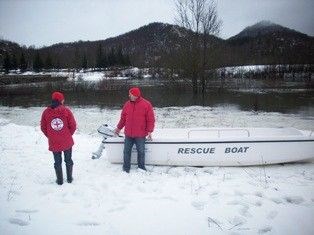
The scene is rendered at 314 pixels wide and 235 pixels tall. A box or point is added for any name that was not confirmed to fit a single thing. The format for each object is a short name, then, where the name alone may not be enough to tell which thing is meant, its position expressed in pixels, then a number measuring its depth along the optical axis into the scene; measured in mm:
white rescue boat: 7020
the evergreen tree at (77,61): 122125
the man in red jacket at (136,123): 6480
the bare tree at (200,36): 24547
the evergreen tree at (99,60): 118431
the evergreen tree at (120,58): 123062
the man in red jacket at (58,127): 5734
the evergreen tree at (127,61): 124500
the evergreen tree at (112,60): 122562
